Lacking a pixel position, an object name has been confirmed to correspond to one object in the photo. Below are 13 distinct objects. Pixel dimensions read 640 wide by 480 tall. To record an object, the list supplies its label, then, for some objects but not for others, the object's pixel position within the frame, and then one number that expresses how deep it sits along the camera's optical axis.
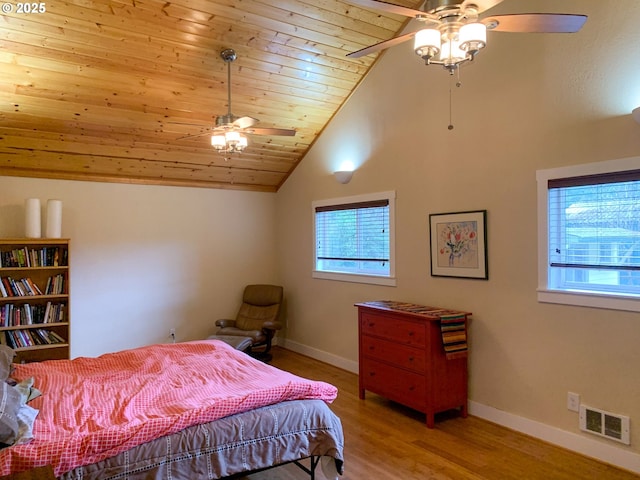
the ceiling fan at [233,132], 3.40
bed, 1.99
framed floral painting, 3.64
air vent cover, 2.81
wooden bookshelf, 4.34
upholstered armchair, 5.39
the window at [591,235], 2.83
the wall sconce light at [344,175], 5.03
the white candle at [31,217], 4.41
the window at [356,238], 4.62
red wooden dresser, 3.49
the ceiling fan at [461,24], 1.92
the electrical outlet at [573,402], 3.04
